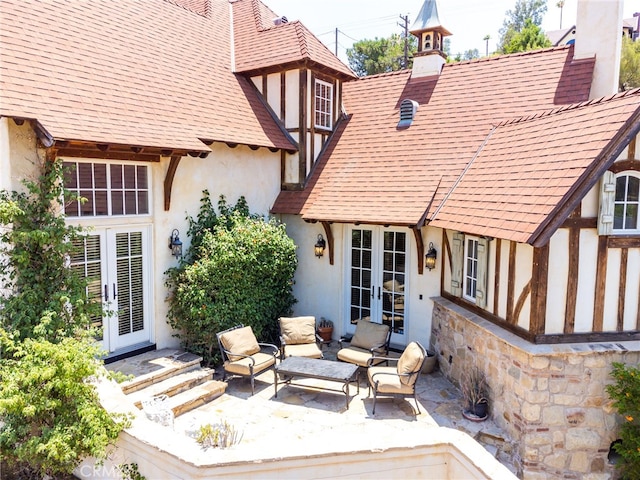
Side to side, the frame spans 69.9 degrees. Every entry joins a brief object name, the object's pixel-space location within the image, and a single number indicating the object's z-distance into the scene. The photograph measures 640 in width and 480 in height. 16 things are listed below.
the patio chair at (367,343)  9.35
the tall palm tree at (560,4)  46.78
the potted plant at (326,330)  11.55
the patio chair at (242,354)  8.76
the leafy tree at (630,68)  22.16
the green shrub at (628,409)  6.75
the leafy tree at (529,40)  26.62
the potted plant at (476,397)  7.86
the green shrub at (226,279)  9.30
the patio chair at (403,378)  7.97
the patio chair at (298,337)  9.62
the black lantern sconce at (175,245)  9.67
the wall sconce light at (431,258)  9.98
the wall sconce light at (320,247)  11.55
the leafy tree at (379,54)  35.00
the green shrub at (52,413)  5.39
